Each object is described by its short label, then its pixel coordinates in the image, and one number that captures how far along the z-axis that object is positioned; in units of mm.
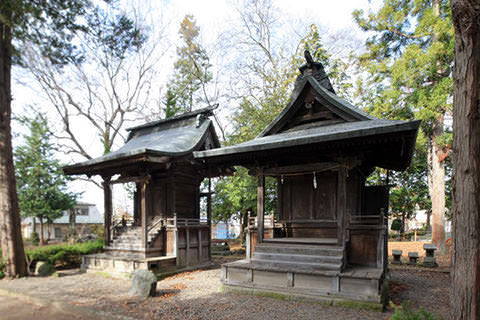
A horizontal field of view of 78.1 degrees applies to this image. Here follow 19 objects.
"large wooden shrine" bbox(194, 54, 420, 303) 7996
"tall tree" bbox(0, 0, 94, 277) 11852
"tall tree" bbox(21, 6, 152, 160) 24375
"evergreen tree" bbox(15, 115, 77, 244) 26359
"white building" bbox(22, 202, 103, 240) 38406
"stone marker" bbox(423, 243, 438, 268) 13730
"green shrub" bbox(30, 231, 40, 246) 29794
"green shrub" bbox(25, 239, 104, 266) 13367
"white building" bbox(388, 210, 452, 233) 34997
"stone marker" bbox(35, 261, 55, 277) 12359
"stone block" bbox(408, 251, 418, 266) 14376
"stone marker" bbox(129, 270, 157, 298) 8883
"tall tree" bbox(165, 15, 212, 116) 27453
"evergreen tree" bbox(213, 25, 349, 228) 19062
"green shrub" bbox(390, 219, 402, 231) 33906
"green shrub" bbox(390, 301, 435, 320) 4195
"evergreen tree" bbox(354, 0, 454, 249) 14188
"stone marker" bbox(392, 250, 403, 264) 15031
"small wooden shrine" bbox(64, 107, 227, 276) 12294
